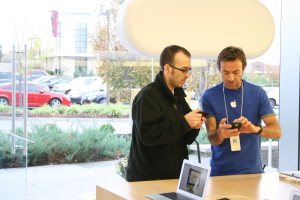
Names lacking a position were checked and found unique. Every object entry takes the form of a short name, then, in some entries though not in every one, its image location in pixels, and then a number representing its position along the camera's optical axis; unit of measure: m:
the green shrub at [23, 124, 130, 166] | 5.35
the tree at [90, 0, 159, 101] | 5.60
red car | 5.20
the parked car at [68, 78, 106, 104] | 5.56
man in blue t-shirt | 3.26
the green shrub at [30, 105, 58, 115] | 5.32
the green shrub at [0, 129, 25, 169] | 5.20
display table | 2.75
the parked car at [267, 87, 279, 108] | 6.48
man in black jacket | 2.95
